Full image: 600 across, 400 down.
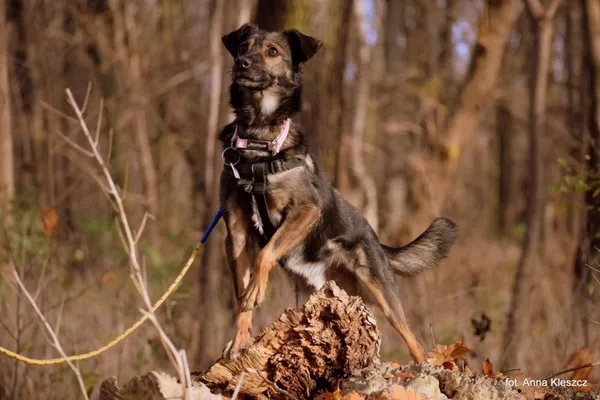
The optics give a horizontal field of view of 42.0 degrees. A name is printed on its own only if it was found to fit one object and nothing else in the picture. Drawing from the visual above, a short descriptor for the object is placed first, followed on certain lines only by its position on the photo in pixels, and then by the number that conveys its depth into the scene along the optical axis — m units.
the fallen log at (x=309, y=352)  3.72
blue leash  4.40
